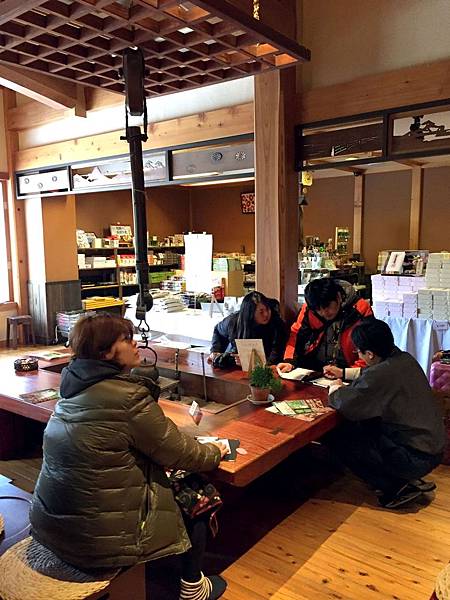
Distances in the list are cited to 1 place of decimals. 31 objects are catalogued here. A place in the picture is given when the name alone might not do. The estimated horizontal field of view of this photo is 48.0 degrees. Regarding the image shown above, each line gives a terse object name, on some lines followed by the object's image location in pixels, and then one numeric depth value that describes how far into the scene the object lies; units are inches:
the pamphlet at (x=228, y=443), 78.4
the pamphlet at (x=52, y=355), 146.4
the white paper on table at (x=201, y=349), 152.3
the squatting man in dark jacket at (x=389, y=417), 99.8
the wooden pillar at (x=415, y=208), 334.6
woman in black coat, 134.7
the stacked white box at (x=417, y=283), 191.3
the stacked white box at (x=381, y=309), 183.9
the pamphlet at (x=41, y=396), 108.3
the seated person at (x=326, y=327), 124.5
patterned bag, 76.5
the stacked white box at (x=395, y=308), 180.4
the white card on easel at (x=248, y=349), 114.0
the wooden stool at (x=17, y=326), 281.9
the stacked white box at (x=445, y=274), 173.8
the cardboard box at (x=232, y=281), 215.8
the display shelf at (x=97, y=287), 322.7
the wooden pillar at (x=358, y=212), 362.0
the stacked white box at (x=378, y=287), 198.2
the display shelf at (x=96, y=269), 323.6
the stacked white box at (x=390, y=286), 195.3
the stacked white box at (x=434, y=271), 176.2
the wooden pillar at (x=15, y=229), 270.4
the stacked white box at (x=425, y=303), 170.4
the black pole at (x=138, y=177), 78.8
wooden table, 78.4
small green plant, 100.5
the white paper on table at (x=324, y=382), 112.0
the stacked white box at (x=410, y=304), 175.5
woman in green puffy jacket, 64.3
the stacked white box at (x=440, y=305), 166.7
